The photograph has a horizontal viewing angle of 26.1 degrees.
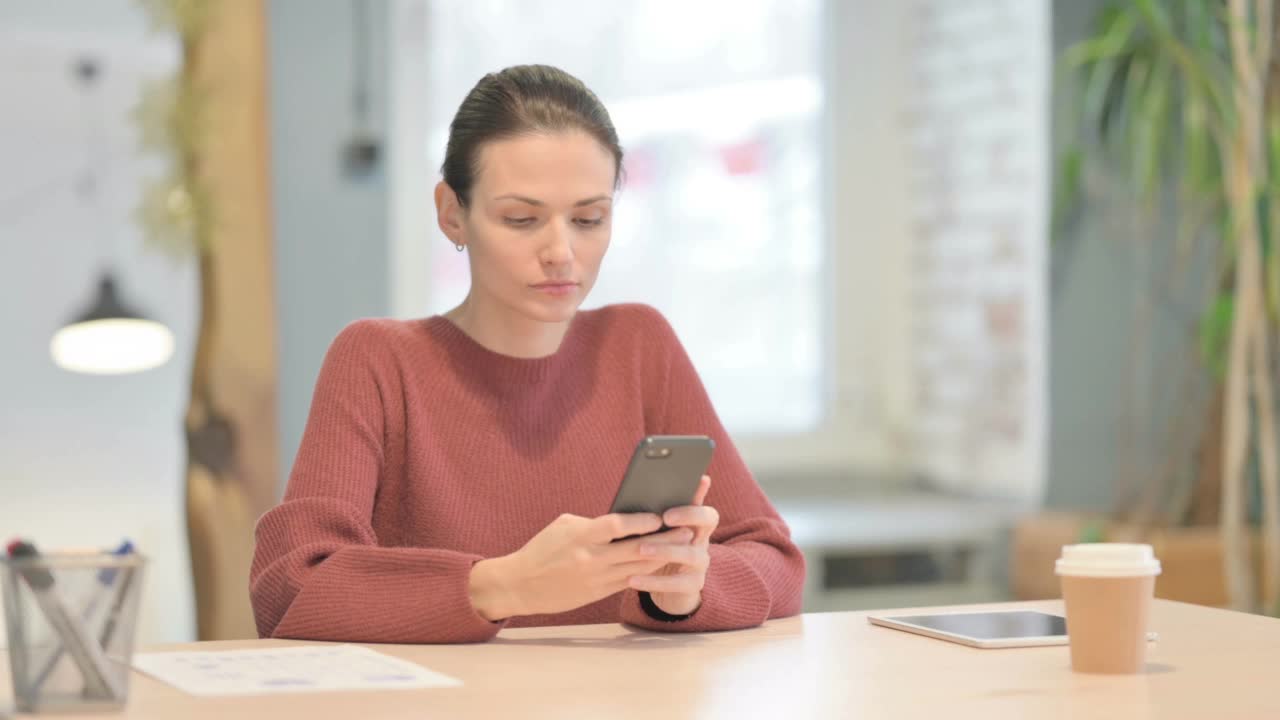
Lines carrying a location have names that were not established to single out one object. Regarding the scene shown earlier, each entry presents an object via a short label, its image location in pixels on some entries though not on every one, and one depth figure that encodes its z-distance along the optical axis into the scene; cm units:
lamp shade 399
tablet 229
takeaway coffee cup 214
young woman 232
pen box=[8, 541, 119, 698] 194
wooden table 199
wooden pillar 398
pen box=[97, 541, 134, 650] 195
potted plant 415
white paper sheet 205
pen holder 194
